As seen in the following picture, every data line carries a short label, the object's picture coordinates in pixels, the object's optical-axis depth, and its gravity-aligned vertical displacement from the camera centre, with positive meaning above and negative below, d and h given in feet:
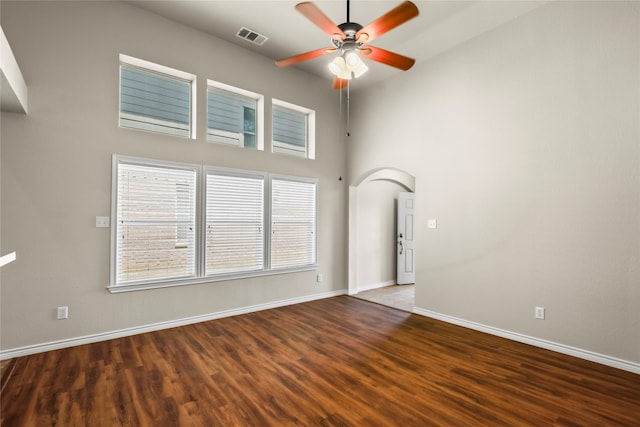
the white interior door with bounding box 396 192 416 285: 22.44 -1.40
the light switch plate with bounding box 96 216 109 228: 11.31 -0.06
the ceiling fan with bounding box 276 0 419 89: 7.52 +4.99
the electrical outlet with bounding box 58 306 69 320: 10.64 -3.18
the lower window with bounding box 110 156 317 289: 12.03 -0.13
